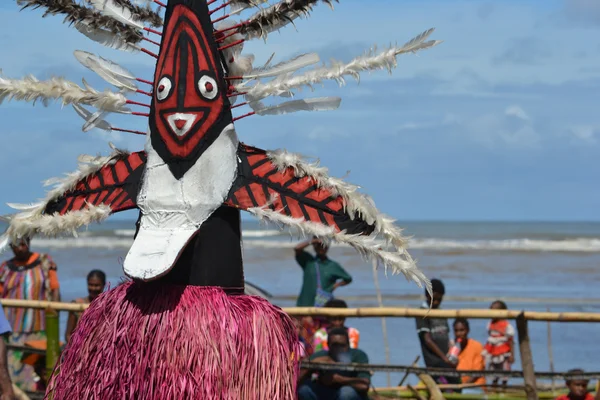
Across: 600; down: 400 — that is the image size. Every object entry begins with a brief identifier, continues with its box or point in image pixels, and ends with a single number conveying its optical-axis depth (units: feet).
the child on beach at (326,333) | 45.83
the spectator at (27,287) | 50.49
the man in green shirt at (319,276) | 55.47
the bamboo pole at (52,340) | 42.04
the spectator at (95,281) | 51.31
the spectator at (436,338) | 49.65
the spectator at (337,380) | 39.60
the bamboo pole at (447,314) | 36.60
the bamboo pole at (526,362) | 37.42
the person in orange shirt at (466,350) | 50.65
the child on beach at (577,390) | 39.19
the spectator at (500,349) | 51.44
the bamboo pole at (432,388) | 38.68
